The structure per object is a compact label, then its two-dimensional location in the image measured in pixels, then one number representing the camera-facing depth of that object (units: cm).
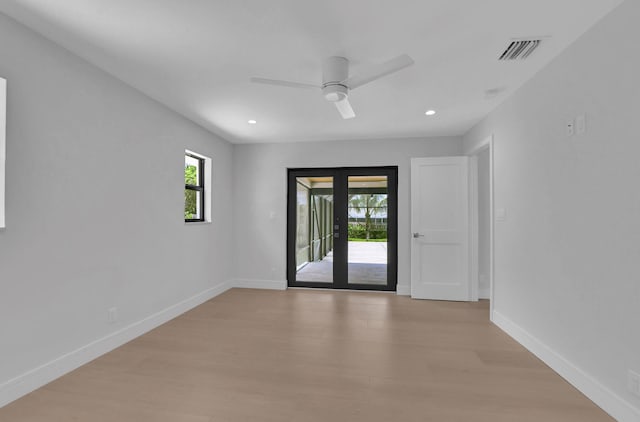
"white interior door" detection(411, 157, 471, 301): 438
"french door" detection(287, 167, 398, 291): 490
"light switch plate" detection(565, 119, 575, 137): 218
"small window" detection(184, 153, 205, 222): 415
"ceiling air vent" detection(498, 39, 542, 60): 216
